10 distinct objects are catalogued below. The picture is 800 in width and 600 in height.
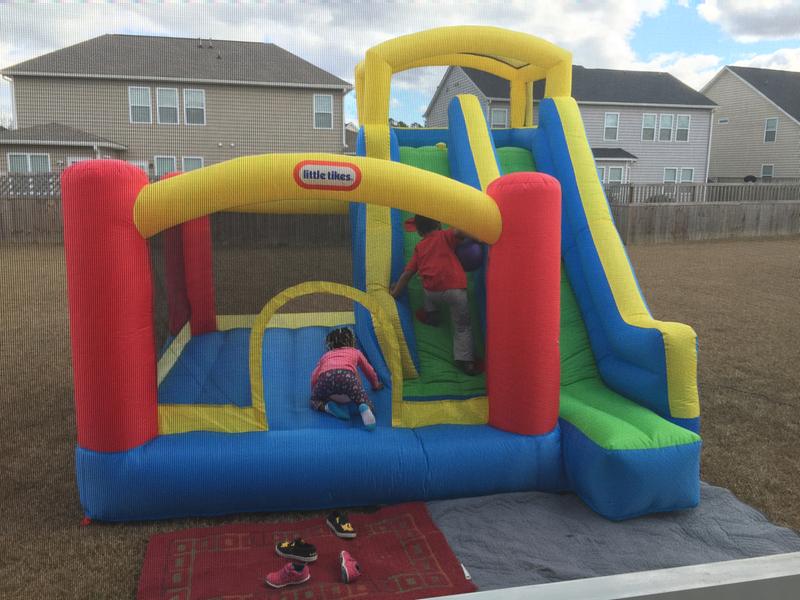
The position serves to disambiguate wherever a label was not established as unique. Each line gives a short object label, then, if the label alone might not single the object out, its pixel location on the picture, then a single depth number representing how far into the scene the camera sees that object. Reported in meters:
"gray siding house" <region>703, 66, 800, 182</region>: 22.42
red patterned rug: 2.43
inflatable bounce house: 2.90
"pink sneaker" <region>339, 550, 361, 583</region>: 2.47
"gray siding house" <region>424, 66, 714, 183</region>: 20.06
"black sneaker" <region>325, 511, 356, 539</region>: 2.82
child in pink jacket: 3.29
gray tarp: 2.64
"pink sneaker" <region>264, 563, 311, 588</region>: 2.44
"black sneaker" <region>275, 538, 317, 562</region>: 2.57
